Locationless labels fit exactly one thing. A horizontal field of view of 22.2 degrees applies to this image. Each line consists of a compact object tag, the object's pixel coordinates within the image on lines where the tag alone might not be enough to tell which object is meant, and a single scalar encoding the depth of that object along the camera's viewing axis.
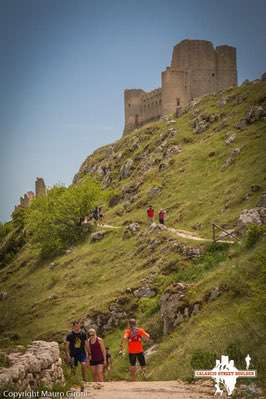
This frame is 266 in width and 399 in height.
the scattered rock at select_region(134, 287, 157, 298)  41.25
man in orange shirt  20.55
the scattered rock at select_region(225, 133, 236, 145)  71.69
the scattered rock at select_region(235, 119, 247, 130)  74.84
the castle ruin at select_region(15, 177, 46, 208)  121.66
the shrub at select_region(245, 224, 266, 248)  30.56
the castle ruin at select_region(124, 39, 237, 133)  103.44
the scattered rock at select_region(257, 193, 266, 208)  44.73
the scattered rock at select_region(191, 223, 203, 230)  51.43
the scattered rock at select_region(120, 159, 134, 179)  89.55
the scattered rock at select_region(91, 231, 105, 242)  63.09
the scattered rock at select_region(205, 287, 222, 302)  27.00
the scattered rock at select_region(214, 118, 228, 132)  80.54
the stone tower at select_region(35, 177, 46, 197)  122.56
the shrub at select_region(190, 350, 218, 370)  20.58
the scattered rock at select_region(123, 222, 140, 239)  57.97
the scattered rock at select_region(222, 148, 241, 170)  64.69
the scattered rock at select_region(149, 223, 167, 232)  53.19
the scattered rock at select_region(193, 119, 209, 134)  86.00
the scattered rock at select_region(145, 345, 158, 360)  27.52
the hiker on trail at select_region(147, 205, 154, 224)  56.66
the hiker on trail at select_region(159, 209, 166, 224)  54.69
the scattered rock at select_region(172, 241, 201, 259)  42.62
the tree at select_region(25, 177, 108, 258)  70.75
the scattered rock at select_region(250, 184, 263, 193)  50.19
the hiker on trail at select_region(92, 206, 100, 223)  71.31
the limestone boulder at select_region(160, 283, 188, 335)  29.58
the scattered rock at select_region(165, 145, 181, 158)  82.75
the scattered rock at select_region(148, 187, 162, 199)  69.80
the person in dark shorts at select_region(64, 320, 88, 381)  19.95
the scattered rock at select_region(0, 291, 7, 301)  63.09
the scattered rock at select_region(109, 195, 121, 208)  79.88
